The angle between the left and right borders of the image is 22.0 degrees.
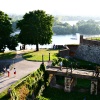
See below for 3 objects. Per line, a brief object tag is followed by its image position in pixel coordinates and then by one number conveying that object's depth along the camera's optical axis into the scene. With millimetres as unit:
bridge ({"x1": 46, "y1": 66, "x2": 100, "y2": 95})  33731
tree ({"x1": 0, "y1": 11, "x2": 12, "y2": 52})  50688
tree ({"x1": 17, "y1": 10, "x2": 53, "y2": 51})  50934
